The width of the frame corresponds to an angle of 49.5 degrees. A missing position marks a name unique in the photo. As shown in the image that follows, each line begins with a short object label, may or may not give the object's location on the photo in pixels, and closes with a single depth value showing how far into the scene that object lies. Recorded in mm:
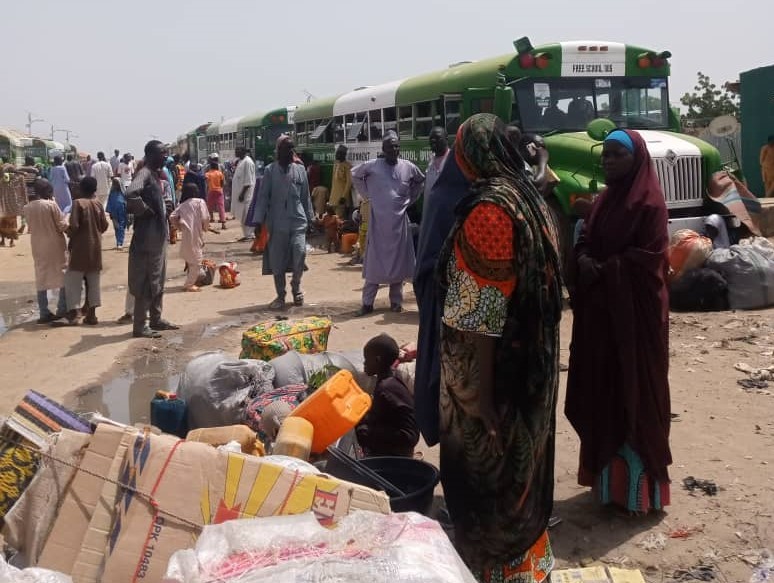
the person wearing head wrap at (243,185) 15031
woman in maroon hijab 3549
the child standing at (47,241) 8336
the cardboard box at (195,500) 2396
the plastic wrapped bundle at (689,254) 8125
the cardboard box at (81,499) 2553
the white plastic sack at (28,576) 2057
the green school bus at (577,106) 8695
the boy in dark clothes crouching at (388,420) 4156
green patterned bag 5488
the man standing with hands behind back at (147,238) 7344
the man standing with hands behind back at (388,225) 8414
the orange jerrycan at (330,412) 3639
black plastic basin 3250
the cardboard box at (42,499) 2662
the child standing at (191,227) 10305
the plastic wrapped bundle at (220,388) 4582
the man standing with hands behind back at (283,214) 8609
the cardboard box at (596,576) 3143
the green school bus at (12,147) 34469
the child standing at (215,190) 17219
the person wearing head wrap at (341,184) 14477
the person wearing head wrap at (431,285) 2990
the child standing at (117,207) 14664
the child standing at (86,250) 8078
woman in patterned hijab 2566
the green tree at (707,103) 23062
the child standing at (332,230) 13703
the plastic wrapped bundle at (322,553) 1842
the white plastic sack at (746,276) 7922
